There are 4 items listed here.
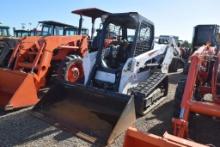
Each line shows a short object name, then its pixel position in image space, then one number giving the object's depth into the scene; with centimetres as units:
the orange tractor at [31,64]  541
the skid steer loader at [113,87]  448
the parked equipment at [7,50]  696
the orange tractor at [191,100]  268
